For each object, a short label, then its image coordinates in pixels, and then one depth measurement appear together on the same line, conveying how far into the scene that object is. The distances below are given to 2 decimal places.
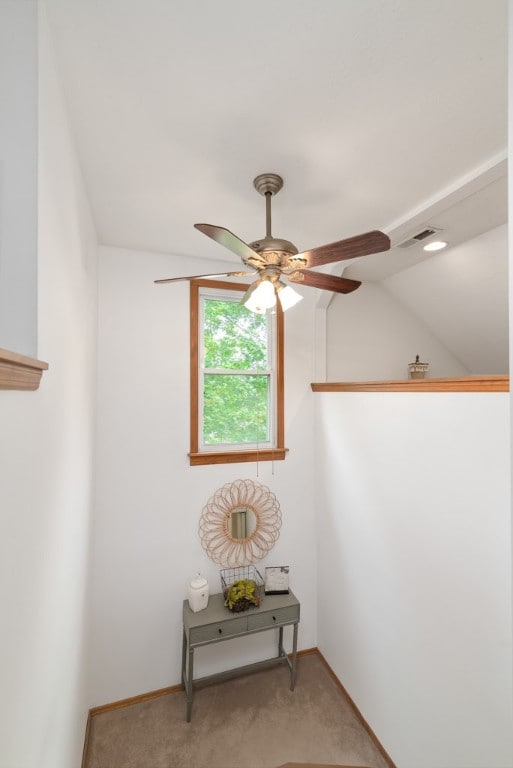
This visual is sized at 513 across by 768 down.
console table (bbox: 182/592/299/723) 2.16
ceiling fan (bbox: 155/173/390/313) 1.30
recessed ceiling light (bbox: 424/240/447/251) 2.26
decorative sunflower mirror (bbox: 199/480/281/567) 2.53
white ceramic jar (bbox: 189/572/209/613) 2.29
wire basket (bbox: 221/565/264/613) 2.29
